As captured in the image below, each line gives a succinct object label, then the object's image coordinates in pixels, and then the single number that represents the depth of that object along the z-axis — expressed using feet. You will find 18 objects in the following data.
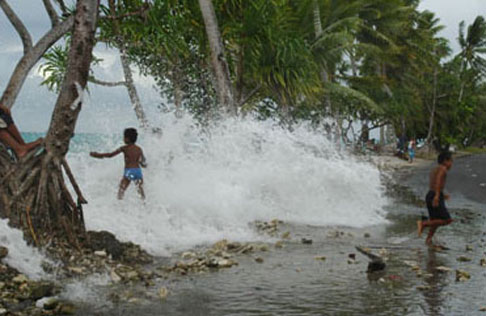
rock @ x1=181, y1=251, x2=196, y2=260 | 30.19
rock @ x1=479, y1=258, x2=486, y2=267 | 28.48
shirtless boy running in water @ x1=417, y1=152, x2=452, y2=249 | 34.40
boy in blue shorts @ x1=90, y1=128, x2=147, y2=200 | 40.88
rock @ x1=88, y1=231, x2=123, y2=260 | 28.86
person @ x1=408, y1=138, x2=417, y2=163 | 153.38
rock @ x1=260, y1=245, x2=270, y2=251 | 32.87
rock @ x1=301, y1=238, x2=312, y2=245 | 35.32
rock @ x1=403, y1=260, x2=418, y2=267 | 27.94
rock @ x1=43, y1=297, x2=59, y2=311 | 20.54
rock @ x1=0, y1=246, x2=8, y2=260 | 24.81
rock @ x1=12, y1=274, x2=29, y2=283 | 23.62
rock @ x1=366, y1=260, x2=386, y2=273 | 26.55
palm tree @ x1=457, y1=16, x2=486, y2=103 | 235.61
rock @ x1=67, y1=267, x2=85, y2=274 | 25.77
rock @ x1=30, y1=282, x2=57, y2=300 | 21.85
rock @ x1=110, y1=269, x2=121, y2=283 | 24.94
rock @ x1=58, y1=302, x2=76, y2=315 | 20.29
